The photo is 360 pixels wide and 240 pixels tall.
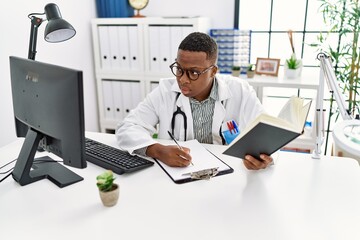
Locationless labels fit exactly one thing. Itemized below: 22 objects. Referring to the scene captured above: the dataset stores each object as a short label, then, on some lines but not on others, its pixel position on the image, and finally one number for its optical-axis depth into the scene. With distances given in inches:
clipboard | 47.5
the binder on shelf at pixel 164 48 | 107.1
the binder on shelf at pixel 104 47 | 113.8
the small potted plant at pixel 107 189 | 39.8
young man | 58.8
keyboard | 50.0
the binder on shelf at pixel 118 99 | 118.8
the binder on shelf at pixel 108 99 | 120.0
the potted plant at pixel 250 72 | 104.3
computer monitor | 39.8
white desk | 35.8
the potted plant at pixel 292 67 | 104.5
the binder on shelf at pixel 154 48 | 108.3
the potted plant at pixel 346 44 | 96.8
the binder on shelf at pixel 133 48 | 110.8
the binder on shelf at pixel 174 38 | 105.2
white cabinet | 107.1
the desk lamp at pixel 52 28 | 51.6
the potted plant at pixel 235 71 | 107.0
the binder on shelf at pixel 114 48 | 112.7
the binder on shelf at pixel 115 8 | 116.6
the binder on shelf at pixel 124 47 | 111.7
